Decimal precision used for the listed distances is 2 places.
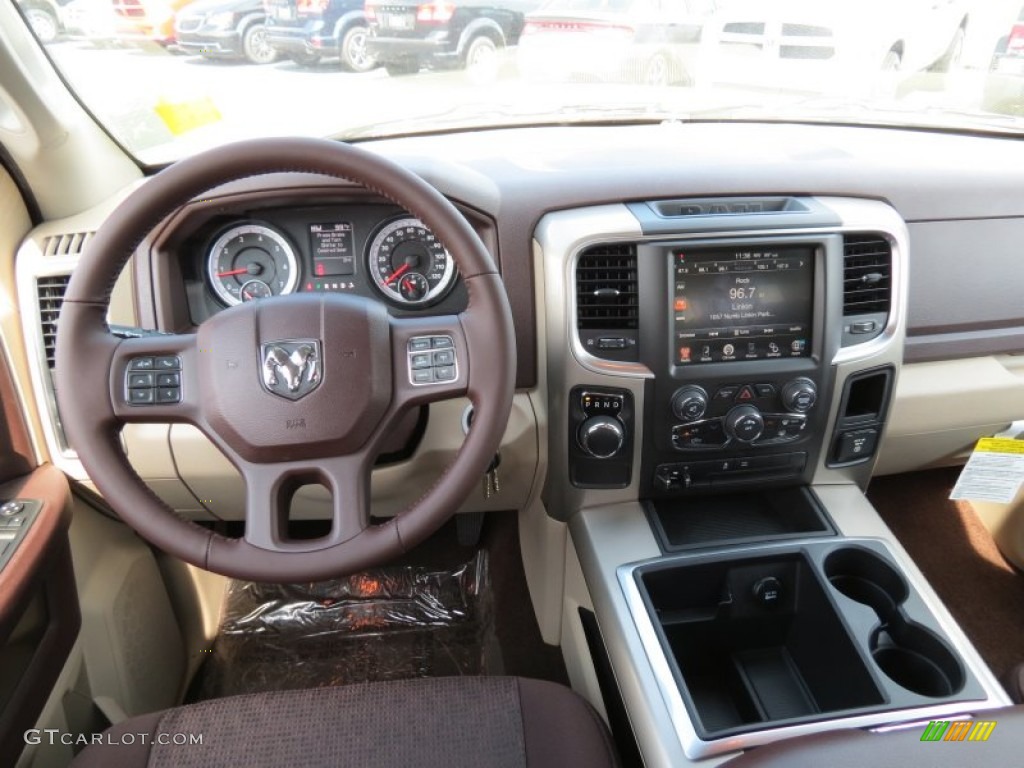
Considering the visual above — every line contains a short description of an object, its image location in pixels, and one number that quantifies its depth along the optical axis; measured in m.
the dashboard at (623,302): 1.35
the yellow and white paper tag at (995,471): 1.58
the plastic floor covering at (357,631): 1.87
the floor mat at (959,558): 1.99
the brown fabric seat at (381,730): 1.11
